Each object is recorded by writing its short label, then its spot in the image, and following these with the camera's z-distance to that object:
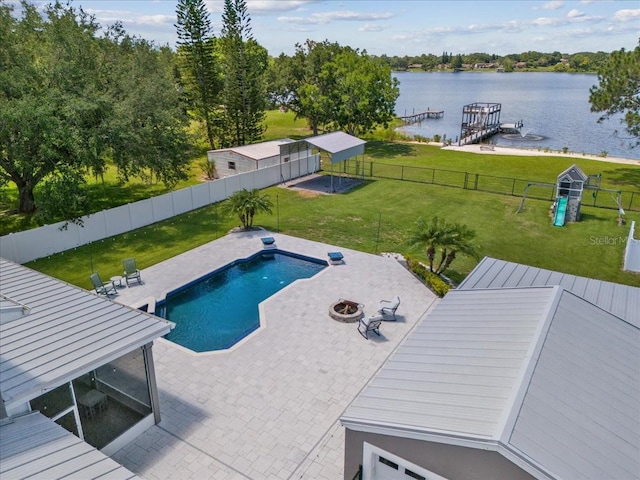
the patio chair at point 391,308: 14.84
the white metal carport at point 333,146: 29.97
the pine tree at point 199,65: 38.22
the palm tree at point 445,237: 16.95
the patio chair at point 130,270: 17.14
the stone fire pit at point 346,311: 14.85
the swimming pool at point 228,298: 14.85
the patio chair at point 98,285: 15.89
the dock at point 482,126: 55.08
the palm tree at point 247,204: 22.08
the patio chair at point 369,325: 13.94
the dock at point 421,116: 77.00
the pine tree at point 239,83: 39.97
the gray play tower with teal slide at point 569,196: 23.62
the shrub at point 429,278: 16.64
